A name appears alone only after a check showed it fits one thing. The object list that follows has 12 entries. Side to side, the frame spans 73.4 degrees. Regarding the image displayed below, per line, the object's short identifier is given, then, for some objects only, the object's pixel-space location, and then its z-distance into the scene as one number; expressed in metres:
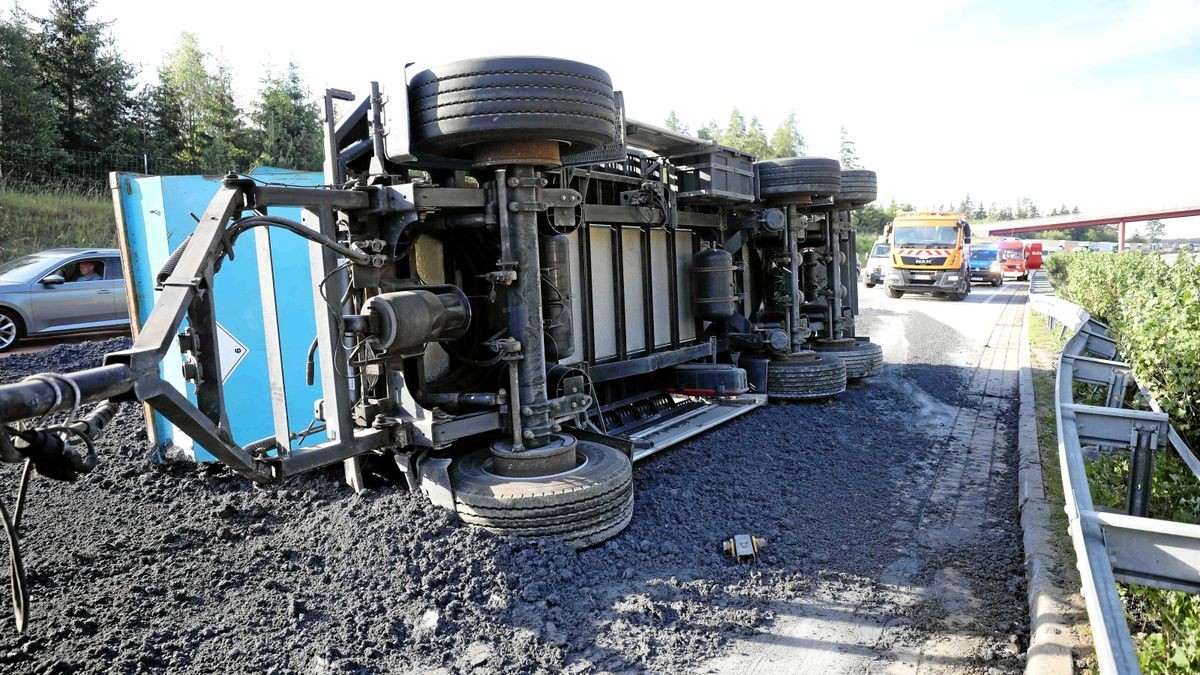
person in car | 12.09
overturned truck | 3.74
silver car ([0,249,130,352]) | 11.29
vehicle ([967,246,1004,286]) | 30.38
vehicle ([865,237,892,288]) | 30.67
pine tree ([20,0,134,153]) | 27.61
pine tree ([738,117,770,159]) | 72.81
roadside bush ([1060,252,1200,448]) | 5.88
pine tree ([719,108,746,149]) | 76.96
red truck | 36.31
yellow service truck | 23.94
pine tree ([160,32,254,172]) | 32.00
